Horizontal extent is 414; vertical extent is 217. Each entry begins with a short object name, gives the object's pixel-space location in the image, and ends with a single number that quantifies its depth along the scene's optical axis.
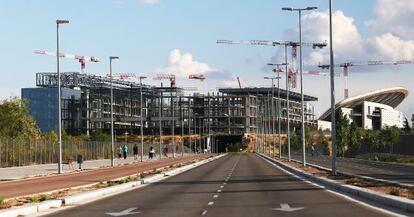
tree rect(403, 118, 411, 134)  175.88
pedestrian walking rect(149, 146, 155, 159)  98.93
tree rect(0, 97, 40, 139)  100.88
